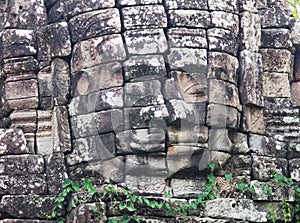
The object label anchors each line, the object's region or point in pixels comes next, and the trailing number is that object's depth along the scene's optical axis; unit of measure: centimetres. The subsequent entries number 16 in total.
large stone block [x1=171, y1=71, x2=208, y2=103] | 1027
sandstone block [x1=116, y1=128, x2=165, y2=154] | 995
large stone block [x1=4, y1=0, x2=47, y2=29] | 1101
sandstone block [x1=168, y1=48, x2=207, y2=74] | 1026
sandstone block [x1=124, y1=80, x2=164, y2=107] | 1005
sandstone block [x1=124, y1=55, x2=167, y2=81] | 1015
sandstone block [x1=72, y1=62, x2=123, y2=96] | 1020
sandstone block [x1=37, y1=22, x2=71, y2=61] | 1060
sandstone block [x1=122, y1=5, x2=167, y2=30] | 1033
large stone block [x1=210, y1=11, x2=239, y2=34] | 1055
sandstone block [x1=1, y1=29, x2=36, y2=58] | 1087
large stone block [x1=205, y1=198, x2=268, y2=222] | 1005
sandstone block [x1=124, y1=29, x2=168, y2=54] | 1023
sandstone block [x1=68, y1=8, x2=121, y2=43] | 1034
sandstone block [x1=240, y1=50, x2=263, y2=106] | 1066
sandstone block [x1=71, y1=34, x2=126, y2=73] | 1024
